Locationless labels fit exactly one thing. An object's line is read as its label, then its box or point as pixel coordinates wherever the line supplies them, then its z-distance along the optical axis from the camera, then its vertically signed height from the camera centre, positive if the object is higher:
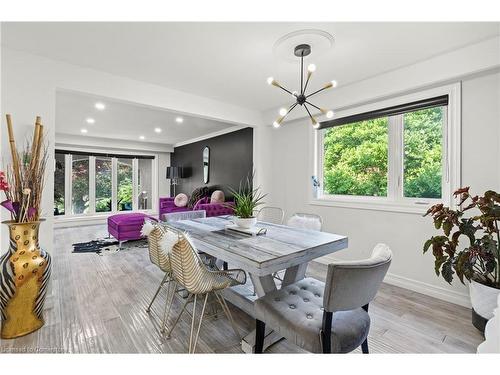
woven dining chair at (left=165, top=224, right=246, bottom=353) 1.53 -0.59
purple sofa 4.52 -0.46
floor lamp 7.01 +0.40
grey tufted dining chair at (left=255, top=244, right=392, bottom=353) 1.08 -0.70
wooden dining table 1.47 -0.43
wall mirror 6.14 +0.61
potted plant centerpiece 2.14 -0.23
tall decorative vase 1.76 -0.74
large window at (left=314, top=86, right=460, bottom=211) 2.51 +0.41
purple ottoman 4.34 -0.77
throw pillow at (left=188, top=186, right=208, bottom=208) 5.84 -0.22
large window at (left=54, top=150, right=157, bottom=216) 6.37 +0.06
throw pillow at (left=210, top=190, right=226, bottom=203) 5.26 -0.24
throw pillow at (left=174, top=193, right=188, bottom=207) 6.40 -0.41
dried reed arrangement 1.86 +0.03
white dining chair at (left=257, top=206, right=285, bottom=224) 4.07 -0.50
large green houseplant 1.77 -0.51
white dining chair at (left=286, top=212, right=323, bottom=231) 2.48 -0.37
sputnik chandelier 2.00 +1.20
